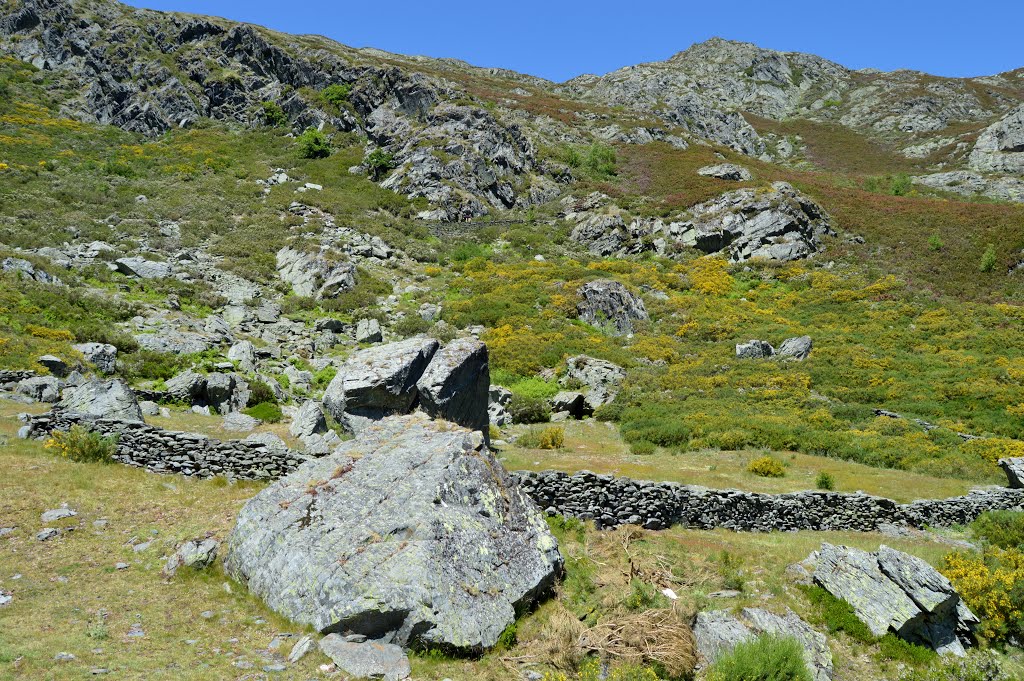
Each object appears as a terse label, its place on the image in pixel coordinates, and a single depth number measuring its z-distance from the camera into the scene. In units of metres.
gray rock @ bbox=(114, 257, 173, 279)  33.75
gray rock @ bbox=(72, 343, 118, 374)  21.12
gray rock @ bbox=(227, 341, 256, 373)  23.79
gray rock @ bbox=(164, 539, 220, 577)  10.65
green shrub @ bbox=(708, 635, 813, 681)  8.71
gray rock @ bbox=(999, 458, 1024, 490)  18.05
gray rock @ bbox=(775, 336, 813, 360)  32.20
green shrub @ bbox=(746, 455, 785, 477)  19.16
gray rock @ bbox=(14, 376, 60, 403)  18.05
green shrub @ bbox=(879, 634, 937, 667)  10.16
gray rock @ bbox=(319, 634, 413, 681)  8.19
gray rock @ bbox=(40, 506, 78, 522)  11.72
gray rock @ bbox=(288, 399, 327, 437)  17.56
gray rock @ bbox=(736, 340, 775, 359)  32.31
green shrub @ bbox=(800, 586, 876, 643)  10.65
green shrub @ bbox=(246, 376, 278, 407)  21.14
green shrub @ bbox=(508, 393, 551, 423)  25.19
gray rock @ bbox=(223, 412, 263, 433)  17.86
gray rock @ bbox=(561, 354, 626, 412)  27.70
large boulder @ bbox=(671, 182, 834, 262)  50.88
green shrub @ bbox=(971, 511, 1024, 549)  14.78
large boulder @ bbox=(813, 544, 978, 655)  10.74
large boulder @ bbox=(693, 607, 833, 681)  9.61
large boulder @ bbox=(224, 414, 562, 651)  8.98
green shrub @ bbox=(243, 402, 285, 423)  19.55
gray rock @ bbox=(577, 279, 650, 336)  37.49
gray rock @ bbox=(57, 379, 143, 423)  16.25
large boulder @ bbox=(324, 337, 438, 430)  18.09
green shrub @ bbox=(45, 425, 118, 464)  14.45
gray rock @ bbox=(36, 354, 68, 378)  20.05
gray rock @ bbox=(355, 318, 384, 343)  31.70
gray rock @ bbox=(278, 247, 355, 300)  37.75
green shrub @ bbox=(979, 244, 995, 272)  42.53
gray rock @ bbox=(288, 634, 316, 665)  8.36
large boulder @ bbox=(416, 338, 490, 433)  17.73
